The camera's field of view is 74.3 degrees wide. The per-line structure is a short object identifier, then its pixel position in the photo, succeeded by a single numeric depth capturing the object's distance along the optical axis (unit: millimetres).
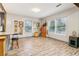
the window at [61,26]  4082
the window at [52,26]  5093
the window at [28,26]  5720
